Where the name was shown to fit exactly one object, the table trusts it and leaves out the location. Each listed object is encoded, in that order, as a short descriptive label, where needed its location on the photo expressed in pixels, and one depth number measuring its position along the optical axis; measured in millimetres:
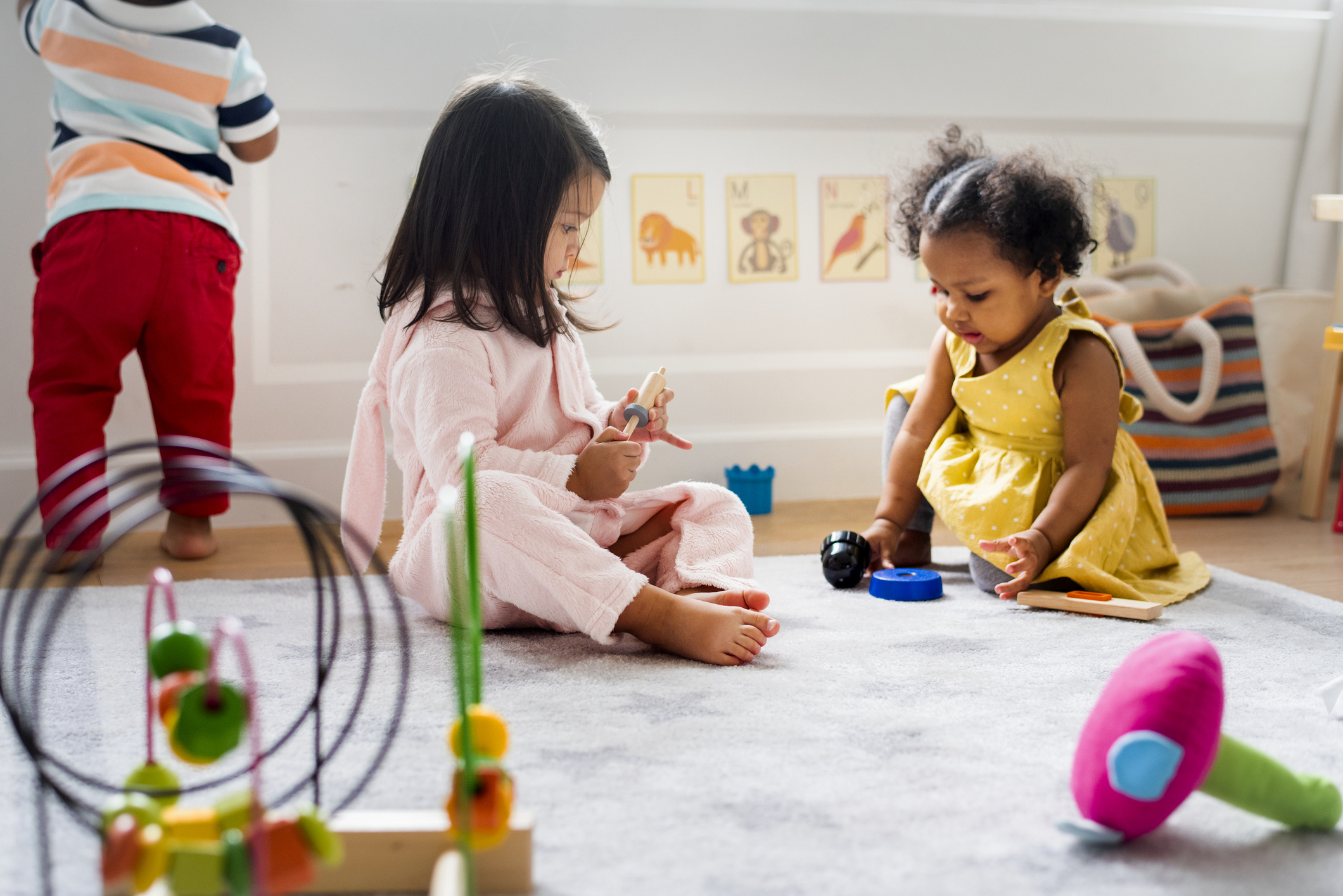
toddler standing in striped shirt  1336
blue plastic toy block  1767
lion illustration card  1820
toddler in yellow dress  1143
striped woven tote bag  1692
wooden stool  1645
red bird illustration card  1885
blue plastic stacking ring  1149
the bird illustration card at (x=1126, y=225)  1980
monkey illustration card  1854
